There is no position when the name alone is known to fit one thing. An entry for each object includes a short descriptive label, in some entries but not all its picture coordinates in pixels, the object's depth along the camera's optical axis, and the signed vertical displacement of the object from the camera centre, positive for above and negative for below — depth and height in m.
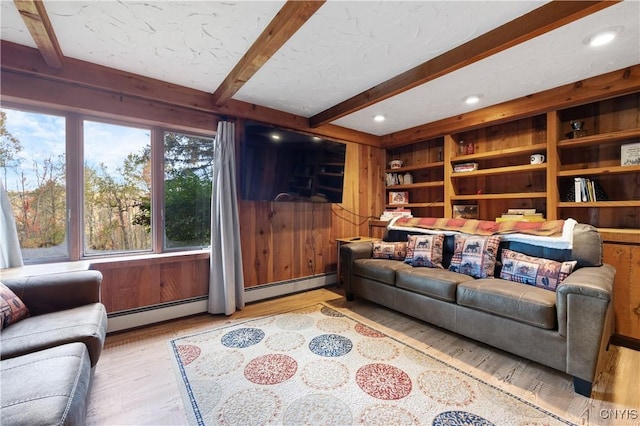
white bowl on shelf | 4.39 +0.76
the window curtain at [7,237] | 2.01 -0.18
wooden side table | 3.75 -0.42
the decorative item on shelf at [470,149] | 3.55 +0.80
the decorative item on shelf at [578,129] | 2.70 +0.80
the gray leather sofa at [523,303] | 1.62 -0.72
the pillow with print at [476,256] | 2.49 -0.44
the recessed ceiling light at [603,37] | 1.79 +1.17
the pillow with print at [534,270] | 2.08 -0.49
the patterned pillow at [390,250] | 3.17 -0.48
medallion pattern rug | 1.47 -1.11
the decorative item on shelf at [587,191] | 2.57 +0.17
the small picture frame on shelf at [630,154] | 2.39 +0.48
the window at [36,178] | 2.18 +0.30
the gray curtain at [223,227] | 2.82 -0.16
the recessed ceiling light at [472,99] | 2.84 +1.19
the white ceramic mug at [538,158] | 2.90 +0.54
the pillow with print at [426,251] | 2.85 -0.45
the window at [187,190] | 2.84 +0.24
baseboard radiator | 2.47 -0.99
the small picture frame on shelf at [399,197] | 4.40 +0.21
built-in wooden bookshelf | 2.28 +0.40
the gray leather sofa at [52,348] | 0.93 -0.65
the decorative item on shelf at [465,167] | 3.46 +0.55
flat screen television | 2.97 +0.54
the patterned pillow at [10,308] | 1.50 -0.55
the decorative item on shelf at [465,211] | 3.61 -0.02
